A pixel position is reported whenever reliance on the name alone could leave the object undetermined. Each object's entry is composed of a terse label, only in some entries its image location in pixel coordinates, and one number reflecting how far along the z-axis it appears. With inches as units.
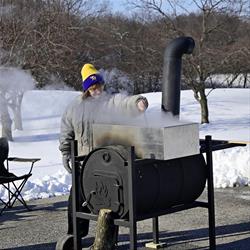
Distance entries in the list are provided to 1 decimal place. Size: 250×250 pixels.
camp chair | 501.8
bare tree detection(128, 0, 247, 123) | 1354.4
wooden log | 317.6
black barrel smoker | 314.4
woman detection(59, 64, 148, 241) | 366.1
